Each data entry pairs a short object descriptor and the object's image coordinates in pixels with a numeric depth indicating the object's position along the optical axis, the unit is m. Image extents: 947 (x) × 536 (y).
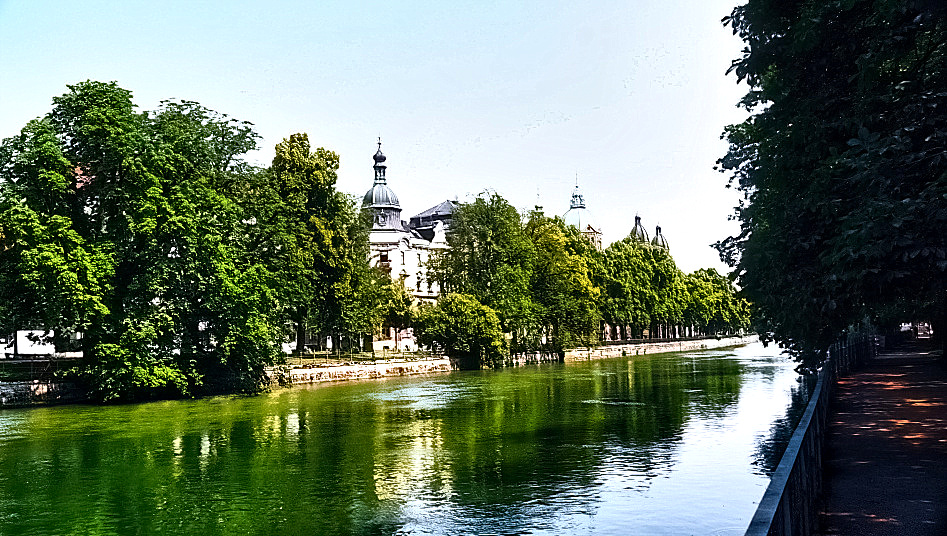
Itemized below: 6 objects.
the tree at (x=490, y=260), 78.12
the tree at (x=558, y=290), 86.06
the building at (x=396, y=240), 115.56
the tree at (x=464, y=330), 70.06
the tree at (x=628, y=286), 107.62
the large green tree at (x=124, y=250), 39.94
